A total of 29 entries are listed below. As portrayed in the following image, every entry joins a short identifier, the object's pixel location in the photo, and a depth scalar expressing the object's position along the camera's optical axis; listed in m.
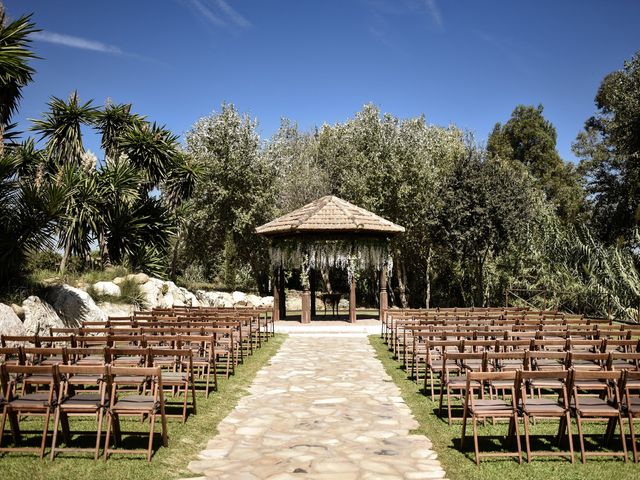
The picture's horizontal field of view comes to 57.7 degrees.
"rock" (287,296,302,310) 33.47
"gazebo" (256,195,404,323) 20.19
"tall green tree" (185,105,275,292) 30.91
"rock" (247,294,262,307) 27.23
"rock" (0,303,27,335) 11.52
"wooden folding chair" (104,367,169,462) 5.65
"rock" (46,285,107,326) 14.85
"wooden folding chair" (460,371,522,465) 5.70
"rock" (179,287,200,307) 22.33
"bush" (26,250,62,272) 19.94
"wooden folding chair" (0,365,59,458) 5.67
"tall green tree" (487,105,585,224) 41.09
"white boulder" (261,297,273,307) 27.19
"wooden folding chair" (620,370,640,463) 5.70
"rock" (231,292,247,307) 26.66
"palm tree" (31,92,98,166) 20.53
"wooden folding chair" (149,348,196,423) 7.14
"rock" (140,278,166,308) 19.27
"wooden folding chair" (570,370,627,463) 5.73
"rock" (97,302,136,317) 17.30
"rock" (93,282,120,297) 17.85
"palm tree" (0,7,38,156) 14.84
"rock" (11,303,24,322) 13.10
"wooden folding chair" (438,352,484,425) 7.30
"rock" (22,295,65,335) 13.47
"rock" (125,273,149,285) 19.32
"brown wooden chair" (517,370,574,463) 5.67
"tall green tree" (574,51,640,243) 24.78
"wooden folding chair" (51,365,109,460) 5.65
